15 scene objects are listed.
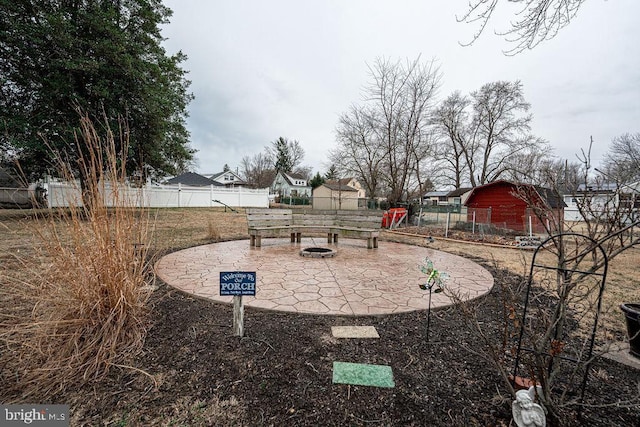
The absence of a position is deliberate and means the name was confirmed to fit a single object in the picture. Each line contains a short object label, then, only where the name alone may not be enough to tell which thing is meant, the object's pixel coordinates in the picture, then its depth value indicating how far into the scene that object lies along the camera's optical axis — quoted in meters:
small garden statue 1.26
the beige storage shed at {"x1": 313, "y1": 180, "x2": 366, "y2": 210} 25.41
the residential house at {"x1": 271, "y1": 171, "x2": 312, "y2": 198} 41.03
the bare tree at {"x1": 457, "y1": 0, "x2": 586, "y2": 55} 3.03
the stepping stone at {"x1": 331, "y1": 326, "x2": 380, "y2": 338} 2.27
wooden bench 5.95
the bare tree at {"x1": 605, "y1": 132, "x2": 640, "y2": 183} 18.72
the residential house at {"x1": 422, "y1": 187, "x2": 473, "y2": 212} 11.79
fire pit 5.04
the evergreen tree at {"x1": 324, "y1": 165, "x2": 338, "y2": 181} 18.07
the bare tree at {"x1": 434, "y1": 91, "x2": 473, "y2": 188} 21.15
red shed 10.27
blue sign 2.10
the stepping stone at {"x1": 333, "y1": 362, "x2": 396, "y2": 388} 1.70
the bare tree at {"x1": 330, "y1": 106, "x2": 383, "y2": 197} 15.30
